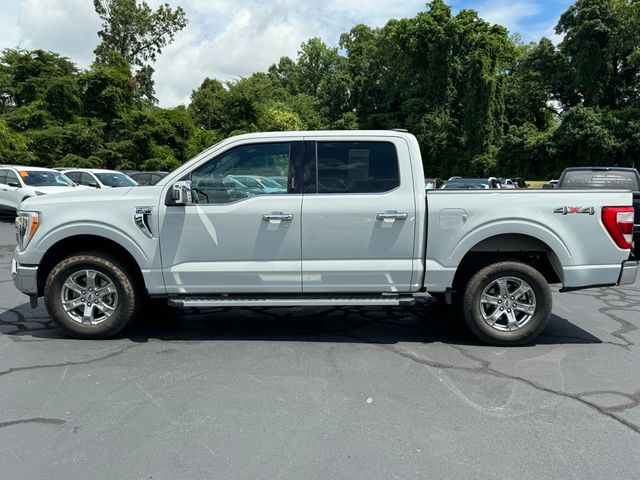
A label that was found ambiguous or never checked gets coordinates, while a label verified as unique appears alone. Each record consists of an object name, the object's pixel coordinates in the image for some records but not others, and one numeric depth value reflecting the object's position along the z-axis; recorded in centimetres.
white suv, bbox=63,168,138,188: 1766
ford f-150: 500
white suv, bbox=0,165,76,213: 1562
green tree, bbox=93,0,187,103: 5062
